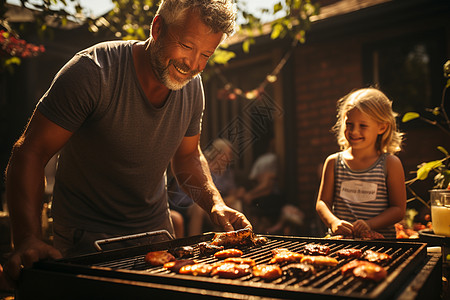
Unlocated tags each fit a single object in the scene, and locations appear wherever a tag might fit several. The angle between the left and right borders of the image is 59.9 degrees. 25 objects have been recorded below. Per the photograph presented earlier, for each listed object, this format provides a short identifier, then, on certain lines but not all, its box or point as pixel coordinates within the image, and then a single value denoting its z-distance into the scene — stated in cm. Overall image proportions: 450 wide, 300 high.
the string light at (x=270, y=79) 727
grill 121
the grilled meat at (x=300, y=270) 153
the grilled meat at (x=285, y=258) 175
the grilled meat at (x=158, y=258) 175
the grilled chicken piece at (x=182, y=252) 195
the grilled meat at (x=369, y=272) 138
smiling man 203
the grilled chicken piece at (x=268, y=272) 150
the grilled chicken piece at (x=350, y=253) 184
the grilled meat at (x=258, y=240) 218
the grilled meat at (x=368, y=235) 233
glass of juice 244
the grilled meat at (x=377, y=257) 167
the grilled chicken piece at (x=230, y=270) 150
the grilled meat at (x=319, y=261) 166
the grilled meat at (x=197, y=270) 155
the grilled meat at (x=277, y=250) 194
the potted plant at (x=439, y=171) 262
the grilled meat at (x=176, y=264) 166
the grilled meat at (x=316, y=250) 190
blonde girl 297
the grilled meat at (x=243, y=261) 171
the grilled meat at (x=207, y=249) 200
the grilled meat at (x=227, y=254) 192
